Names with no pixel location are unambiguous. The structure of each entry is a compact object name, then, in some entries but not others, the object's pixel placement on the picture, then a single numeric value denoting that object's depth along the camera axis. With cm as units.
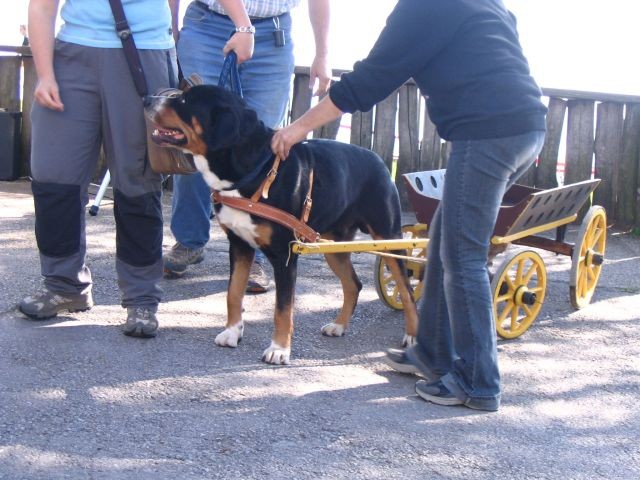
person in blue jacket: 399
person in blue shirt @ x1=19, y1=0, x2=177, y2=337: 458
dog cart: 525
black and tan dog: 448
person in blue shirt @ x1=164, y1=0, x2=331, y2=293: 568
